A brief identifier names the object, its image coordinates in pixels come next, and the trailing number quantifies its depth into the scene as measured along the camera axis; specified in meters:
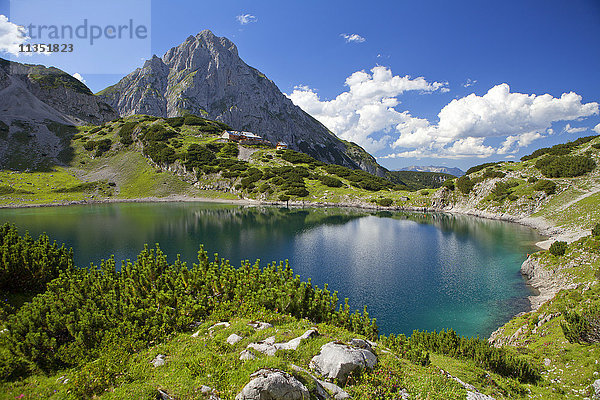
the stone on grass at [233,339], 11.62
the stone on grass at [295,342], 11.02
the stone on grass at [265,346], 10.68
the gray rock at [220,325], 13.20
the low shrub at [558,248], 34.72
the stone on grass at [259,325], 13.13
